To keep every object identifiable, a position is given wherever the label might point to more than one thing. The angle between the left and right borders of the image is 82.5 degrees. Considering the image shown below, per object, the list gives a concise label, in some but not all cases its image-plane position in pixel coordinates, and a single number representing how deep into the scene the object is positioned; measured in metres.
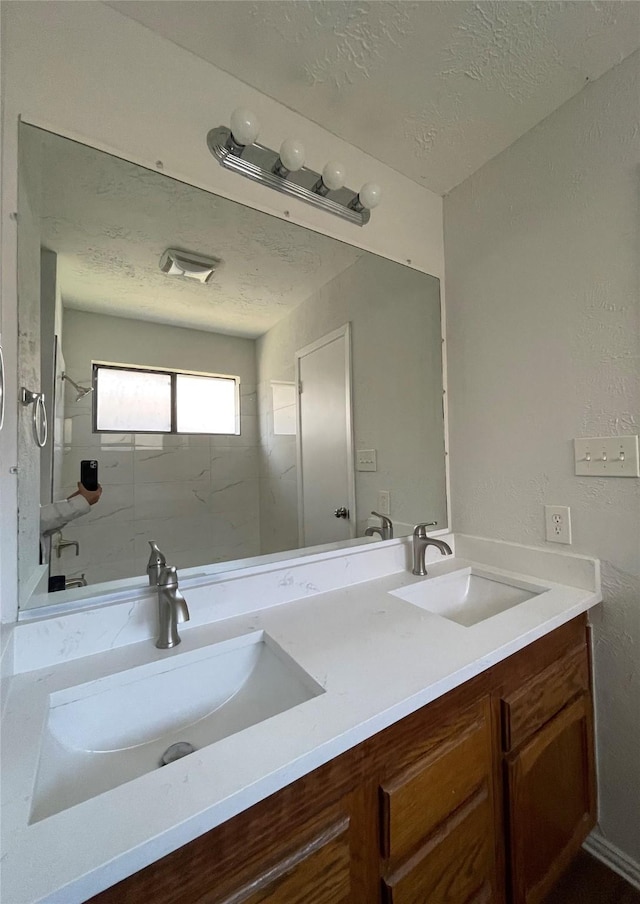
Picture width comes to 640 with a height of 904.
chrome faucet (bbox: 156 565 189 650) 0.85
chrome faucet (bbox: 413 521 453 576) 1.33
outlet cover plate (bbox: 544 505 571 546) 1.18
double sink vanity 0.46
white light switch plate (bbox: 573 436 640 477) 1.03
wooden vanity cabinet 0.51
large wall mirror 0.91
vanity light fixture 1.00
